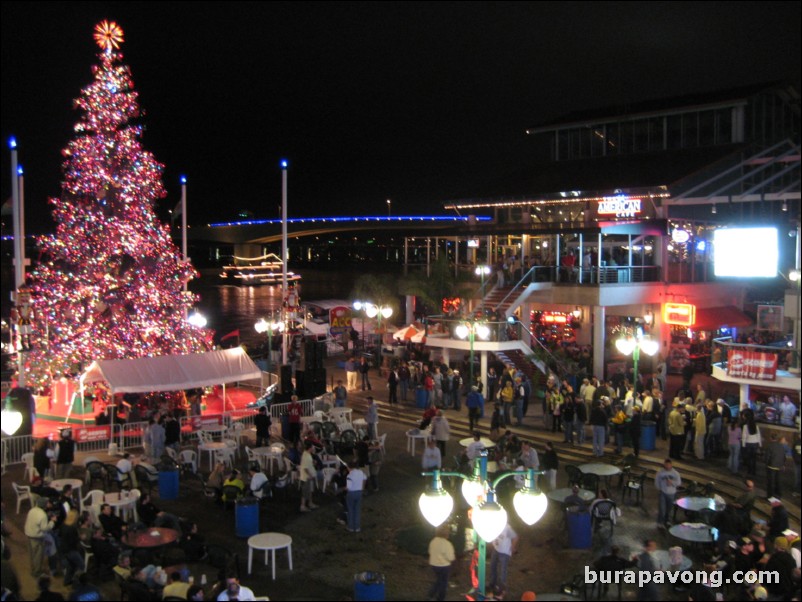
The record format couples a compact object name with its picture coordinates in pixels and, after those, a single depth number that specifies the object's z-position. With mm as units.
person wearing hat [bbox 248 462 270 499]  14555
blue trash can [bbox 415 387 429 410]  25031
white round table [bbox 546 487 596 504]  14166
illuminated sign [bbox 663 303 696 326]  29953
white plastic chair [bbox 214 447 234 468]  17875
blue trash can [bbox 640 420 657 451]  19500
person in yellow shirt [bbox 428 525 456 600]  10445
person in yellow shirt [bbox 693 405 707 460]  18531
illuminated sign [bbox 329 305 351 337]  37156
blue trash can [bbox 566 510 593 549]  13133
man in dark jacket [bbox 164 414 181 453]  18047
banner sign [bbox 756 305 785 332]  26239
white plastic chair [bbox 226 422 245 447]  19511
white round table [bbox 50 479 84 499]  14742
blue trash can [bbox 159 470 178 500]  15820
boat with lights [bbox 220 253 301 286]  118044
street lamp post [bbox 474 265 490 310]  33044
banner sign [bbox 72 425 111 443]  19266
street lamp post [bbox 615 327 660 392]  21375
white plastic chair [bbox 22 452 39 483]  16473
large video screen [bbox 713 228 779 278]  21922
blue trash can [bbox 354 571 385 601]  10305
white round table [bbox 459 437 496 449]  17562
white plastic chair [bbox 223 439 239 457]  18062
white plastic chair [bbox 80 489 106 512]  13609
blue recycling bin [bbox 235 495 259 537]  13492
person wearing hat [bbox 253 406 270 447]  18797
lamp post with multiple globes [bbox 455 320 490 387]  25486
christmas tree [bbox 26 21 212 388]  21844
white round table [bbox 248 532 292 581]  11781
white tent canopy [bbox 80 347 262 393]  19797
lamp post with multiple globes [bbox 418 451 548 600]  8664
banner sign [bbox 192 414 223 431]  20078
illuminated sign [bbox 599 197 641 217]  31750
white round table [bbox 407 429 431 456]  19406
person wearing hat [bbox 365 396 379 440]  20281
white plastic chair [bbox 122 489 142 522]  13952
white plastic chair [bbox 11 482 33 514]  14820
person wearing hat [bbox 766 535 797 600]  10227
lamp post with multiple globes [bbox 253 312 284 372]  31919
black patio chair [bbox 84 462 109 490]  15742
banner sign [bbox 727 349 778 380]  18203
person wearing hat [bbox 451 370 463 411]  24844
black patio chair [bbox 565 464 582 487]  15273
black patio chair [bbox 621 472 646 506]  15523
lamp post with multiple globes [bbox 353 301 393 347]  35688
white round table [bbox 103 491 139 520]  13672
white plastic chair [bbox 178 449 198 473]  17266
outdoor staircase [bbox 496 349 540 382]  27500
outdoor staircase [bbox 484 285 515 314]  29406
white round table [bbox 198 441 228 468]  17755
